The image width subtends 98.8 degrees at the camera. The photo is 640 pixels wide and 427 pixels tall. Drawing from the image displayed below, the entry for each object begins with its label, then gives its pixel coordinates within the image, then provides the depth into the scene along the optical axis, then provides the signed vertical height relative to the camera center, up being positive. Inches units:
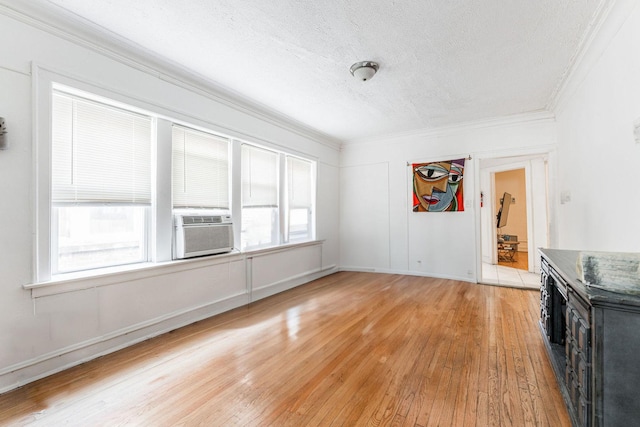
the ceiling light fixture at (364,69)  112.2 +60.3
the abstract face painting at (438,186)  193.2 +20.4
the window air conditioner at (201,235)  118.0 -8.9
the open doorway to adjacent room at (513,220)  207.6 -6.4
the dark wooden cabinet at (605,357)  45.6 -25.3
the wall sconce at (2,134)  74.8 +22.5
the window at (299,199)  191.2 +11.8
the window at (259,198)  155.5 +10.5
